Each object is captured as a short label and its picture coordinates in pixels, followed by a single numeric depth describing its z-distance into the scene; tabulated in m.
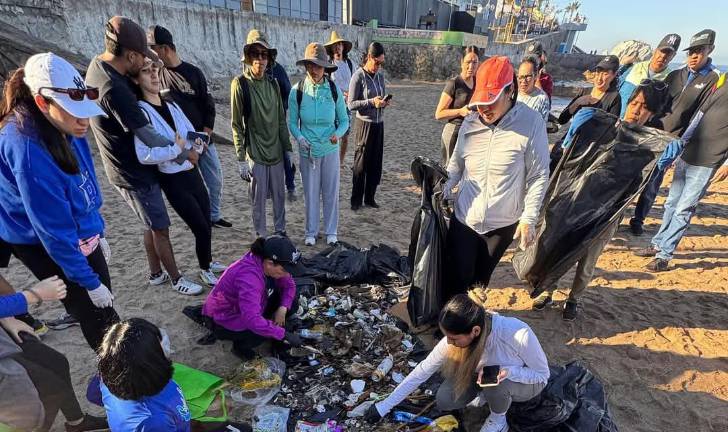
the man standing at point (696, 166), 3.68
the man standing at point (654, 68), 4.42
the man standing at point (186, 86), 3.60
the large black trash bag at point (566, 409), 2.19
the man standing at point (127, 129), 2.50
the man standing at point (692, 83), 3.85
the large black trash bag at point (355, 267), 3.79
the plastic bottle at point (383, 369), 2.68
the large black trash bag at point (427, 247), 2.95
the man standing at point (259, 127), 3.64
